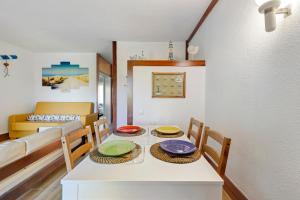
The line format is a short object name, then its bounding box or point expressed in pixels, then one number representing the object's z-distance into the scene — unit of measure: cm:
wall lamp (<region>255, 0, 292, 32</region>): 109
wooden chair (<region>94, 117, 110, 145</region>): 168
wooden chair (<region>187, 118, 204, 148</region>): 167
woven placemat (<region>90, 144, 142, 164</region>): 104
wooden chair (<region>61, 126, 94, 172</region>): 111
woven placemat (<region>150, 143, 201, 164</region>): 106
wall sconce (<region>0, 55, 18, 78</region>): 448
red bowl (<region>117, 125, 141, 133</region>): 179
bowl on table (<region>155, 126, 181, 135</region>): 173
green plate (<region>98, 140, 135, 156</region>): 114
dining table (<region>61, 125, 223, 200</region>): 82
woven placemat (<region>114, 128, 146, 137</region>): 169
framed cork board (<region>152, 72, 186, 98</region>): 271
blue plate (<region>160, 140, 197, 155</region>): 116
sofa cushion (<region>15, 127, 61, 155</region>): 177
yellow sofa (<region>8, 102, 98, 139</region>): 430
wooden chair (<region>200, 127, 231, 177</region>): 102
